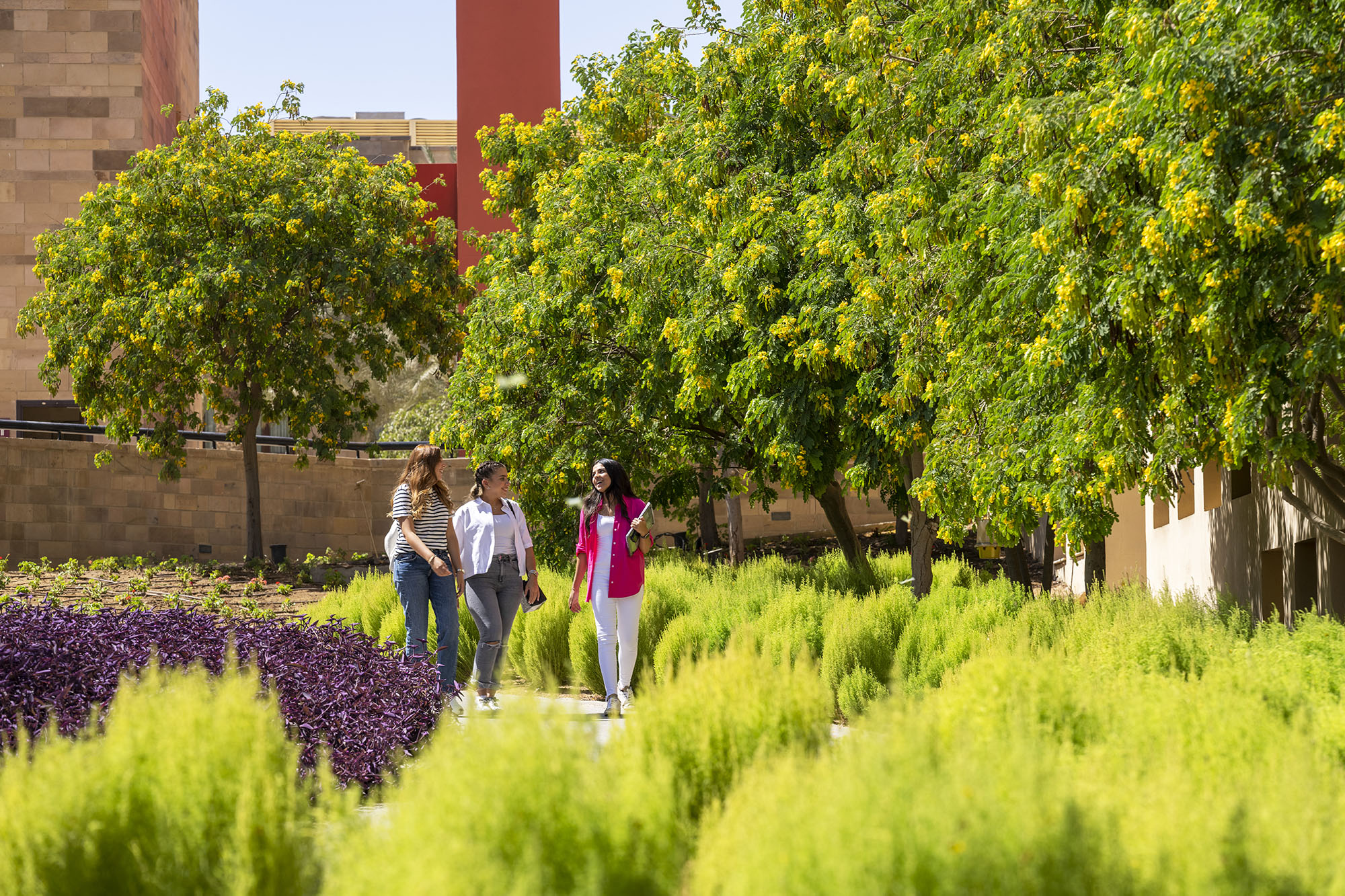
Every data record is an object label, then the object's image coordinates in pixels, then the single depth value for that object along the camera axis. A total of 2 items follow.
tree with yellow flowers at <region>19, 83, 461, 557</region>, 40.19
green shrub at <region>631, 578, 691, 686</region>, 20.00
